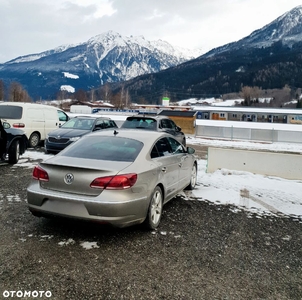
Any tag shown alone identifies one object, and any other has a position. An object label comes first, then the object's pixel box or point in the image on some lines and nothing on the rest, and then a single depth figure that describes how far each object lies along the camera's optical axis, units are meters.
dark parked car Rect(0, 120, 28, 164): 8.71
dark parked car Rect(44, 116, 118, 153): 11.02
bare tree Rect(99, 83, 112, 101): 167.62
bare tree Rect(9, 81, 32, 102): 92.88
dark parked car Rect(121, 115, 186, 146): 11.59
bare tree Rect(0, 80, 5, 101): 84.75
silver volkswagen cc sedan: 3.87
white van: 11.91
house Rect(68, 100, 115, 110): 111.25
